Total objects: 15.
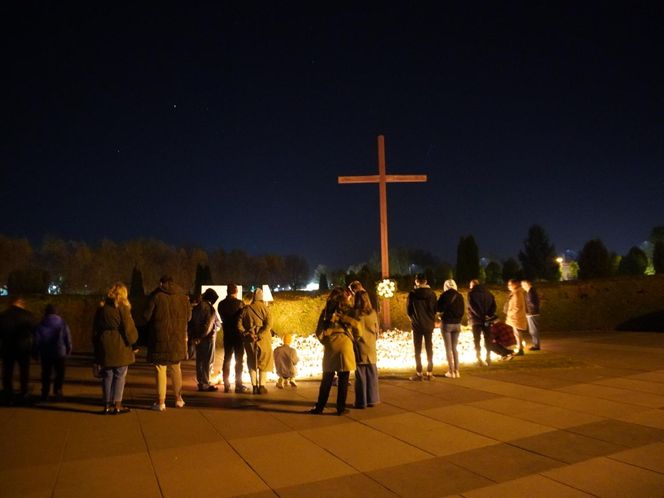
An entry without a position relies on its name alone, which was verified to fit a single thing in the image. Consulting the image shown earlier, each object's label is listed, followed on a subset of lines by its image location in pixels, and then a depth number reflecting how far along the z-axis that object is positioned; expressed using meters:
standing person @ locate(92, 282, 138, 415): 8.06
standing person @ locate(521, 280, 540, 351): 13.84
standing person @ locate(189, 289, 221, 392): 10.05
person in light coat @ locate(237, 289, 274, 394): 9.45
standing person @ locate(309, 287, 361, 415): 7.85
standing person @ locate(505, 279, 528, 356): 12.60
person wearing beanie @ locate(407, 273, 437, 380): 10.02
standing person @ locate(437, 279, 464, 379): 10.28
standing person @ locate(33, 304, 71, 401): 9.46
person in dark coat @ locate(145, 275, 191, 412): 8.41
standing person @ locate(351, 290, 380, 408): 8.21
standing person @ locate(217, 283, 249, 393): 9.77
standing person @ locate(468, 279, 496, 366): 11.15
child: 9.94
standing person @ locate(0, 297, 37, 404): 9.45
